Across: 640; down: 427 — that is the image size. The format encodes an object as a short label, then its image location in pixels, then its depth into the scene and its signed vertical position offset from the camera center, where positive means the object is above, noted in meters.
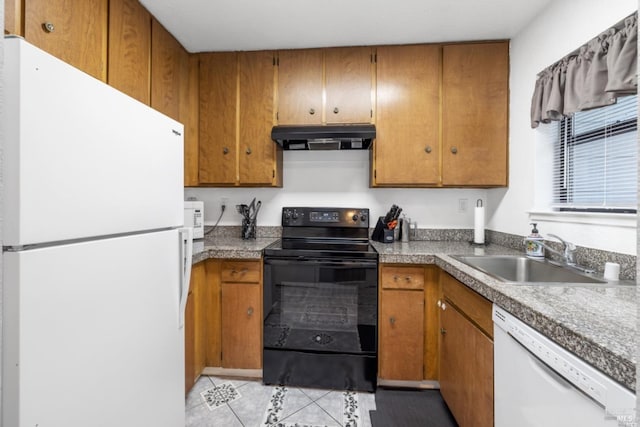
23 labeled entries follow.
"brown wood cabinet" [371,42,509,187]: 2.09 +0.73
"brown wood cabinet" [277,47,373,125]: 2.16 +0.97
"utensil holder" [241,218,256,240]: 2.41 -0.14
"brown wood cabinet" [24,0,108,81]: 1.10 +0.78
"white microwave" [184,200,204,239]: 2.03 -0.04
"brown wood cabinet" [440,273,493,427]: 1.20 -0.69
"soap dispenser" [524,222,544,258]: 1.64 -0.19
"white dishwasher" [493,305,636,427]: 0.61 -0.47
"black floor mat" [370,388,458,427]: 1.62 -1.18
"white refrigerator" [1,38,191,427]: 0.60 -0.10
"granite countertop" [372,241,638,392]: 0.61 -0.29
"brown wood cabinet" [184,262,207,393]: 1.77 -0.74
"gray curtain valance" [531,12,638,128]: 1.16 +0.65
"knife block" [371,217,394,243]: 2.22 -0.17
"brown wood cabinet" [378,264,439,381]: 1.86 -0.72
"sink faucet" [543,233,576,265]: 1.41 -0.20
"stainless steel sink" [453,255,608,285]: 1.43 -0.31
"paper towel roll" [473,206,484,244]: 2.15 -0.09
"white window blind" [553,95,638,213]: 1.28 +0.27
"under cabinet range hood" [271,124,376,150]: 1.99 +0.55
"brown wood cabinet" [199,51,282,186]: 2.22 +0.74
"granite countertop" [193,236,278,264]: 1.86 -0.25
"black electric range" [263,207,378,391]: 1.85 -0.70
